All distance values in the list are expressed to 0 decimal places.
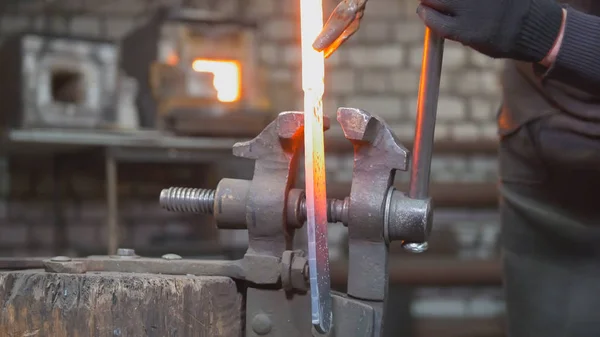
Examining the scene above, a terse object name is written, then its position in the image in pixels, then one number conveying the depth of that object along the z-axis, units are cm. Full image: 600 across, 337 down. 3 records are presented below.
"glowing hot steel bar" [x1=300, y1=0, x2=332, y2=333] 155
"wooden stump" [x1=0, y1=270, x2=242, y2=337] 158
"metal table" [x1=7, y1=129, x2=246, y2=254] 425
